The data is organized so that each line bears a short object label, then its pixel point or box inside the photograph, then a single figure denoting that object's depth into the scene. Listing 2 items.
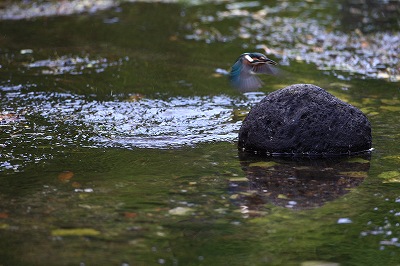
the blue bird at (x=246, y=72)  13.25
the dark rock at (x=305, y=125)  12.26
